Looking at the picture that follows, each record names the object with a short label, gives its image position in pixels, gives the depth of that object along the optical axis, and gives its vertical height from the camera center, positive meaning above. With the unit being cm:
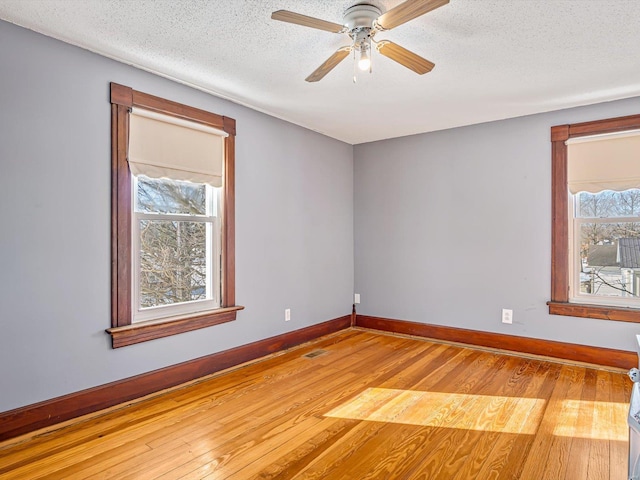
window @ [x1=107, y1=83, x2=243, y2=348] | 273 +18
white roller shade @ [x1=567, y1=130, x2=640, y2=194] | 336 +69
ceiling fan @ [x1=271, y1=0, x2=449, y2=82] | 181 +108
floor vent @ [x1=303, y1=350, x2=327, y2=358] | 384 -115
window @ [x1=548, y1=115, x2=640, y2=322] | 341 +19
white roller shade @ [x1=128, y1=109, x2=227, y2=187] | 282 +72
